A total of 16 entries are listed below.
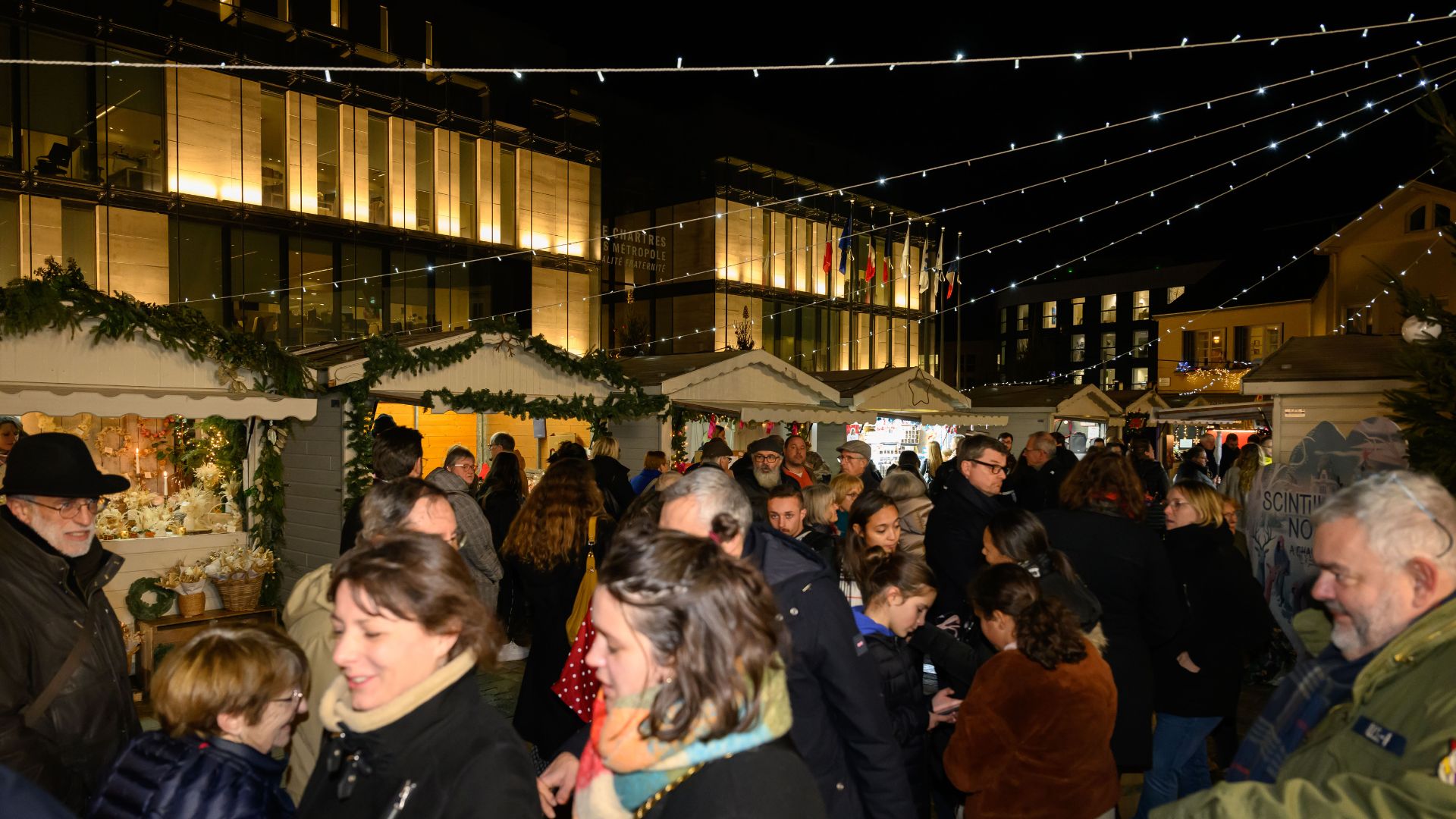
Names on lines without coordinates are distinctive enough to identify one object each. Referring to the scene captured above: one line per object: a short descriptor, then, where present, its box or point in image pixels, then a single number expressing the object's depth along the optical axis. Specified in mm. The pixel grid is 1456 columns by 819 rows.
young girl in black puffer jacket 3234
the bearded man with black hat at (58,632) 2391
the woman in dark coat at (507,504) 6516
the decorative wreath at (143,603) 6891
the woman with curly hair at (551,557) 4520
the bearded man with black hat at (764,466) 7074
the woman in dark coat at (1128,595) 3795
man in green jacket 1574
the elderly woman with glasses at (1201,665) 4160
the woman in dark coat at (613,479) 7828
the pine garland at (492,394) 9031
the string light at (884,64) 6359
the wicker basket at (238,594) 7441
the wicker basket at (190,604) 7203
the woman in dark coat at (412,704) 1688
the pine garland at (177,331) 6809
